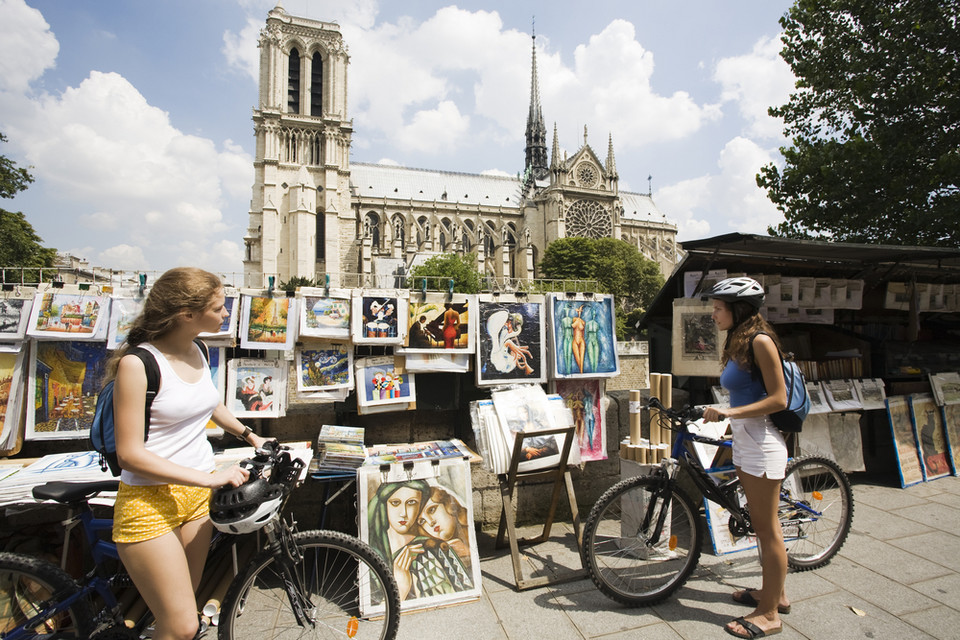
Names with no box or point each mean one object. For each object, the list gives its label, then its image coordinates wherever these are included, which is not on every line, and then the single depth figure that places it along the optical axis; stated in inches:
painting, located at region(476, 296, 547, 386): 146.9
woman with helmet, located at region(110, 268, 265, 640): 65.3
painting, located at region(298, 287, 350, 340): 132.0
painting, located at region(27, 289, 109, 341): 117.7
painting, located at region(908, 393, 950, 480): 188.4
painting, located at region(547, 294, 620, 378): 154.1
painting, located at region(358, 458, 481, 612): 110.7
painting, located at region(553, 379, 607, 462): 155.4
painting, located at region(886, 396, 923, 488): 182.7
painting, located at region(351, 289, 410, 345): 134.6
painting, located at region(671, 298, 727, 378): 165.5
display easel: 116.9
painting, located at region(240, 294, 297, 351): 128.3
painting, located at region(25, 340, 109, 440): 119.8
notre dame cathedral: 1668.3
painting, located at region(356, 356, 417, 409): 136.9
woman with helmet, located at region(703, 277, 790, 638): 96.8
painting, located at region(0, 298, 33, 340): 117.0
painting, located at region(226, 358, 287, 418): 129.1
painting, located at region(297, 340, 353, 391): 133.3
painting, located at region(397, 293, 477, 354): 141.5
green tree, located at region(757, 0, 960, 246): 294.2
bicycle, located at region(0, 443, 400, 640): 76.5
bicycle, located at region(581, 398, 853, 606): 109.6
